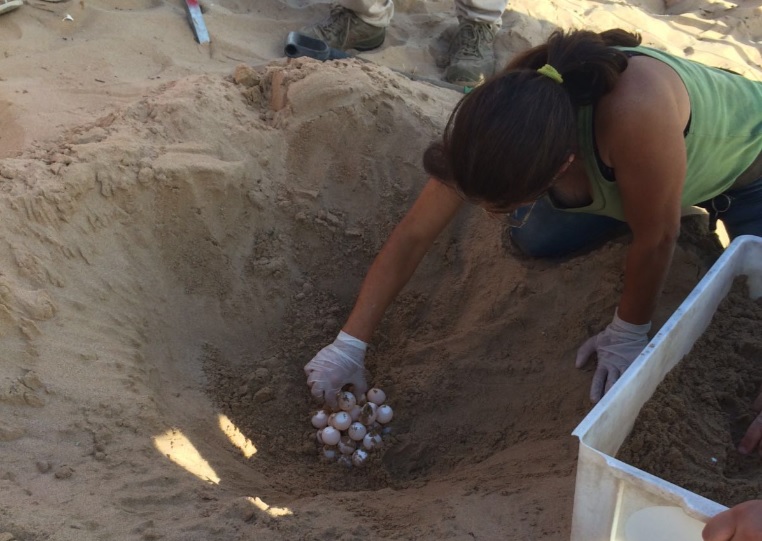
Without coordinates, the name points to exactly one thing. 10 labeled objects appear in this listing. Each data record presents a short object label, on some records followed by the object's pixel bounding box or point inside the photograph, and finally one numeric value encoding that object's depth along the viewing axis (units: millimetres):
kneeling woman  1415
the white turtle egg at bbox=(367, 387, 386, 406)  2168
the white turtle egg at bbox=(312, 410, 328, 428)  2113
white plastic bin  1046
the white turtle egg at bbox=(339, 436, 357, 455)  2059
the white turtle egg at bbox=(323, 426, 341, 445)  2051
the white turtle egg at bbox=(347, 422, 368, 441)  2049
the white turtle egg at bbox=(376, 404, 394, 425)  2129
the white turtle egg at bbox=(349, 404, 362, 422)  2112
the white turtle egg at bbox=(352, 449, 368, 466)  2027
